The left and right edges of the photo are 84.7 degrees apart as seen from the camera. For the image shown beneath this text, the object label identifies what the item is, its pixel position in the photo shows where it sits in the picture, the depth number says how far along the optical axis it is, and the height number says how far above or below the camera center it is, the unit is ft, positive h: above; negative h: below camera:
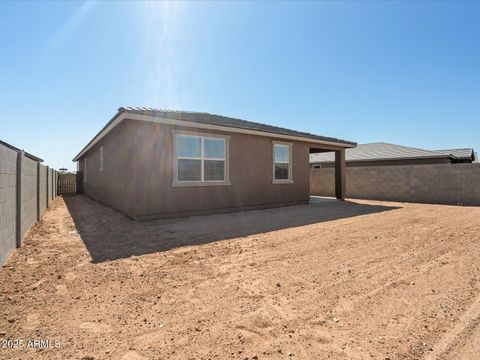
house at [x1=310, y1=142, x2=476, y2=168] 60.79 +5.76
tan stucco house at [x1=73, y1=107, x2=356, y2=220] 26.45 +1.61
